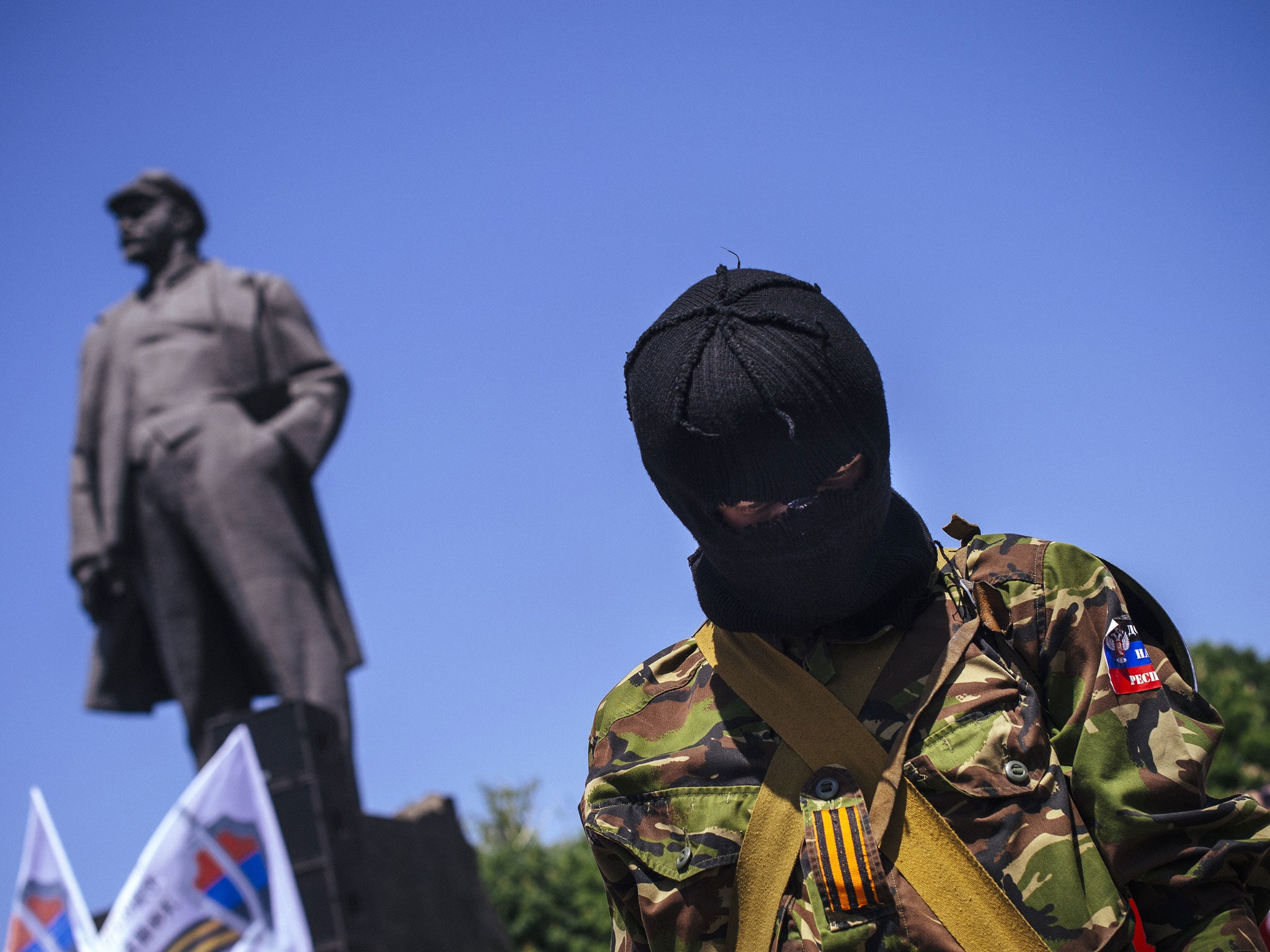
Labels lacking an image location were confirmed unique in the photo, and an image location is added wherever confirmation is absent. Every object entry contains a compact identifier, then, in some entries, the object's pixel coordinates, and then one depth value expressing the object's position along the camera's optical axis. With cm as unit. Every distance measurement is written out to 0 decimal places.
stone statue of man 733
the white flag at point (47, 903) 574
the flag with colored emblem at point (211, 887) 528
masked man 182
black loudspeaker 601
